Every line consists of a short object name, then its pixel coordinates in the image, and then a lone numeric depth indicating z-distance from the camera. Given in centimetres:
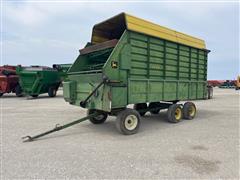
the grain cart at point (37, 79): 1486
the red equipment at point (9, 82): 1612
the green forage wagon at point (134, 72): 516
